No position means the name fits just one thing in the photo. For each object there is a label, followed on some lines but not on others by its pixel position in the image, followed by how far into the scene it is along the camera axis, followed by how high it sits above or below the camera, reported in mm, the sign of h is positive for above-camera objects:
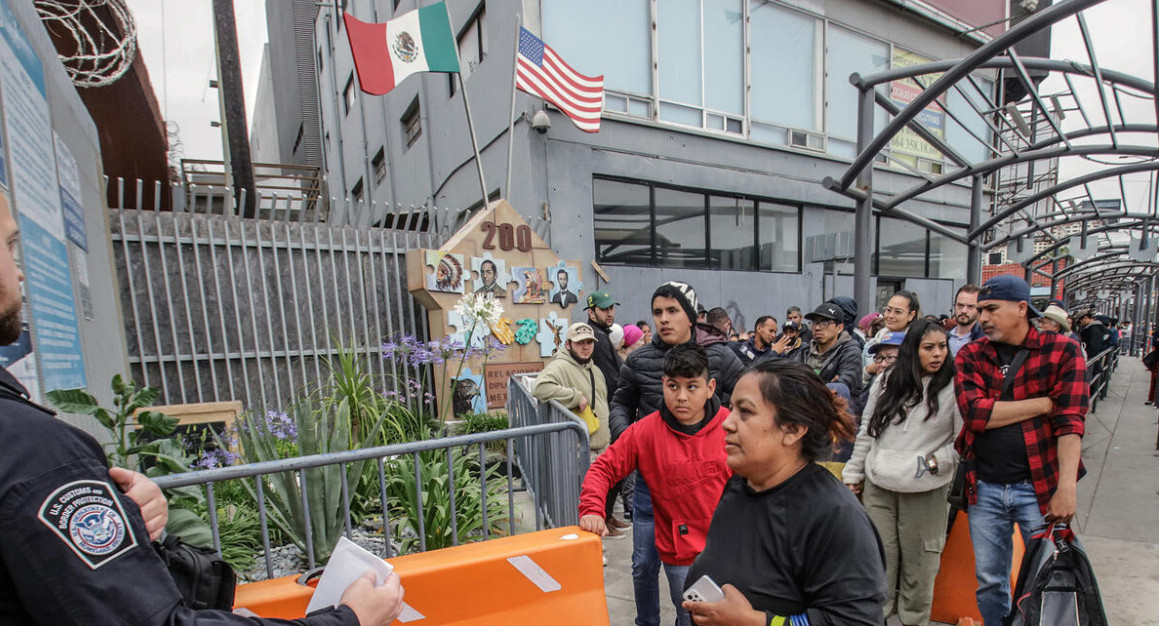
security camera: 8594 +2679
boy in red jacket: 2420 -881
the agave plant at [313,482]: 3057 -1143
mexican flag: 6898 +3313
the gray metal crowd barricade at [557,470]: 3096 -1201
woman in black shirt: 1373 -701
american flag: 7777 +3066
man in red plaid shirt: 2500 -781
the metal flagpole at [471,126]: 7508 +2378
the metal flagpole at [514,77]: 7508 +3072
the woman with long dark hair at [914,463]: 2938 -1083
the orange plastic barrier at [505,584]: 2115 -1255
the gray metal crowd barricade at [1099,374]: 8961 -2074
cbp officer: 788 -366
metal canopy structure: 4898 +1590
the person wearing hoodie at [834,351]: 4145 -652
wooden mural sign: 6852 -52
